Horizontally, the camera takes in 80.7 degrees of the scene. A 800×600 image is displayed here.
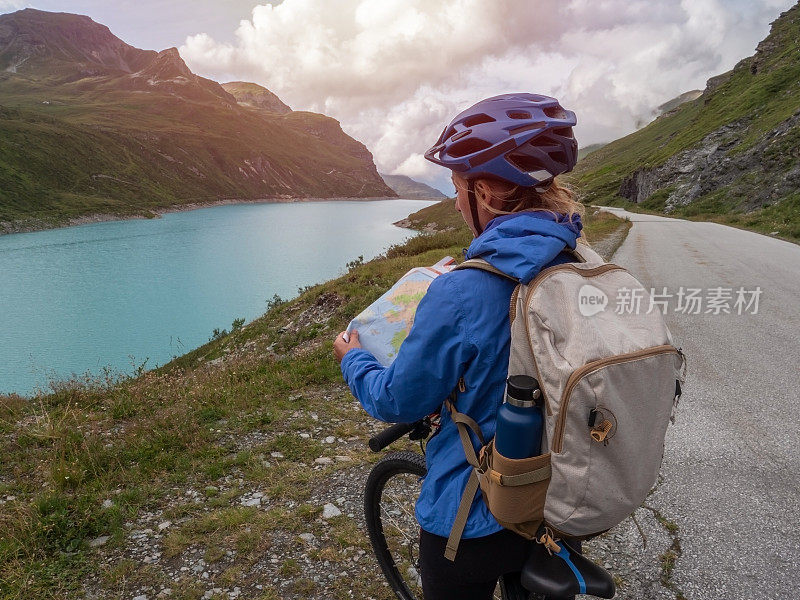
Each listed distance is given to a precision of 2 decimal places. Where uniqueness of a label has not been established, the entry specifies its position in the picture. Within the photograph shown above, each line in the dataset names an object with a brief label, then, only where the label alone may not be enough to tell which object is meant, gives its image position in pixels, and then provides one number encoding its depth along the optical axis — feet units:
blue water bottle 4.92
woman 5.41
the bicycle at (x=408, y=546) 6.01
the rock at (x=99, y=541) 13.42
